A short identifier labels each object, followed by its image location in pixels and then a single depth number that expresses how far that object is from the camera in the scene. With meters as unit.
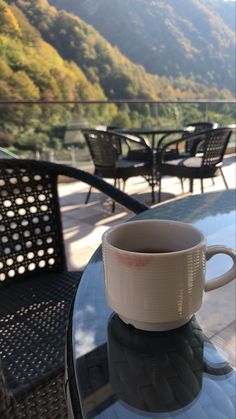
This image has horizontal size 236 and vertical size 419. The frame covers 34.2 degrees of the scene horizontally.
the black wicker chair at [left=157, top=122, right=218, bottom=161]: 4.15
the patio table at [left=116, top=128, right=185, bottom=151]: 4.40
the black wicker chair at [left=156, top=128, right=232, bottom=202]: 3.43
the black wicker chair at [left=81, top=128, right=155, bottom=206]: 3.50
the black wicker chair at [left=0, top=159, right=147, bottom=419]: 1.01
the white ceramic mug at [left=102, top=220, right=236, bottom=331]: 0.46
